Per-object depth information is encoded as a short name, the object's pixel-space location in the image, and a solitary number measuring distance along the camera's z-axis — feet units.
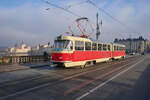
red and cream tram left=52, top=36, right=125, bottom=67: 36.76
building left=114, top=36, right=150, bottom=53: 447.34
